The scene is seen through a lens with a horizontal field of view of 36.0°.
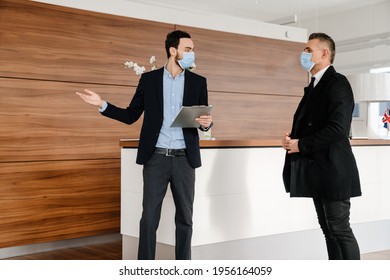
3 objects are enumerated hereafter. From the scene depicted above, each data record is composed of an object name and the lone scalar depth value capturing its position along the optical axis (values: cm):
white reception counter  408
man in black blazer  358
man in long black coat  321
